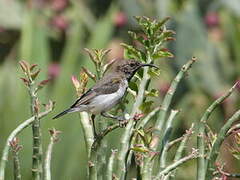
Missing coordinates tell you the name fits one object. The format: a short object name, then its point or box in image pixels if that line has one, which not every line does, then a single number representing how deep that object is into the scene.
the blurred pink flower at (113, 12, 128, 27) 11.99
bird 3.87
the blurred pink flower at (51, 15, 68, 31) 12.00
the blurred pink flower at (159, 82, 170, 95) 10.89
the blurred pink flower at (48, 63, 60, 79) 10.83
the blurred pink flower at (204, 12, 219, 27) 12.35
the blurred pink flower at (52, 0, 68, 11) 12.12
